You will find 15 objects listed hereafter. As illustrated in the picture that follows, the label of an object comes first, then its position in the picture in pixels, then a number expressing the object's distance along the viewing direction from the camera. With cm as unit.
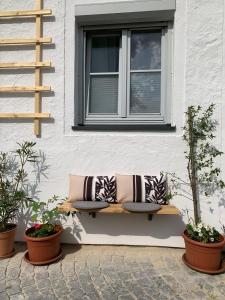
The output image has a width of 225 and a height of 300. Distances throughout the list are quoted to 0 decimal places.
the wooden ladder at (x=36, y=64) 334
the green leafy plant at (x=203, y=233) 282
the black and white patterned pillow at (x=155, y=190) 316
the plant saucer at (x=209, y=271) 274
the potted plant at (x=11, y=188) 315
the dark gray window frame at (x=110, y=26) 328
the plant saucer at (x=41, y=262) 292
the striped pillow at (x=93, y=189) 321
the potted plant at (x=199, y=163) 294
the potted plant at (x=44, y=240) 293
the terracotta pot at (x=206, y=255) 272
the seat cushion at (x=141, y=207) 288
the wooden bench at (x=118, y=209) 295
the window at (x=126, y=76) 346
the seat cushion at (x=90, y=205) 294
